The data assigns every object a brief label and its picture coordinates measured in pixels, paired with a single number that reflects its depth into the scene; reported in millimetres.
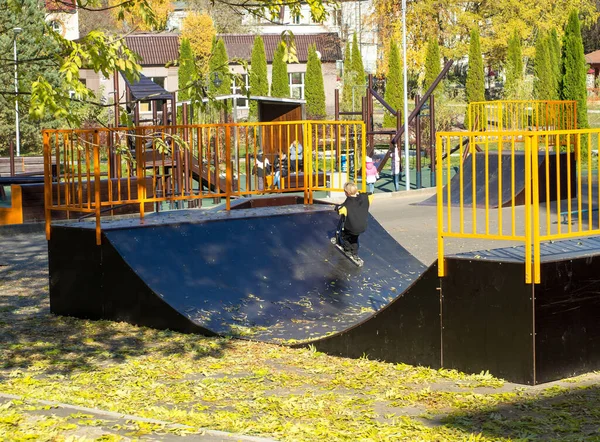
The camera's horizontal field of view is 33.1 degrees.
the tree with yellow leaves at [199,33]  65938
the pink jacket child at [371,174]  29627
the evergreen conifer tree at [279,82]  56906
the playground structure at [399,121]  31297
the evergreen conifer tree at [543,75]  51781
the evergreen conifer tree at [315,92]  58250
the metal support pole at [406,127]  29850
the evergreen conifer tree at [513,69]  50594
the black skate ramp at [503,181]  22625
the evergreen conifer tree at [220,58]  50844
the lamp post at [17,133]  44938
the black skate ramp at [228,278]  10578
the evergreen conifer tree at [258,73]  55812
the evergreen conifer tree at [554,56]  52344
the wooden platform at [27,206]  21734
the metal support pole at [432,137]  31594
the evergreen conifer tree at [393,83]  52875
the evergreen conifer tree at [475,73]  53250
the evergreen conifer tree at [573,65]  40875
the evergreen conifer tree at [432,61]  52500
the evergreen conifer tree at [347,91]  55975
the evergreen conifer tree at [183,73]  47344
